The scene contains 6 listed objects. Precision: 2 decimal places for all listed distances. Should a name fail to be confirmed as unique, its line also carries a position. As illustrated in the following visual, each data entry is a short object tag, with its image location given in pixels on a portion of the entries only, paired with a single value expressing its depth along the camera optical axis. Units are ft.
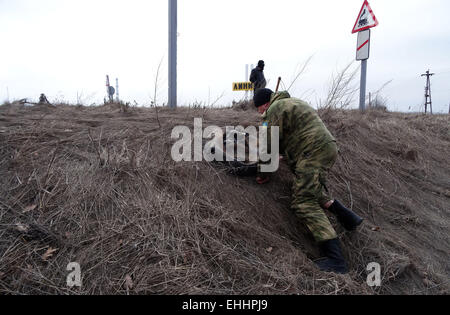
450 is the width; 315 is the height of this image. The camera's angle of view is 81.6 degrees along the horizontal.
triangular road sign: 17.61
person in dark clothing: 23.98
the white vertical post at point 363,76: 19.04
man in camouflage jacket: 8.10
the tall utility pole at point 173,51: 16.10
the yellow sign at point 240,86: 29.42
